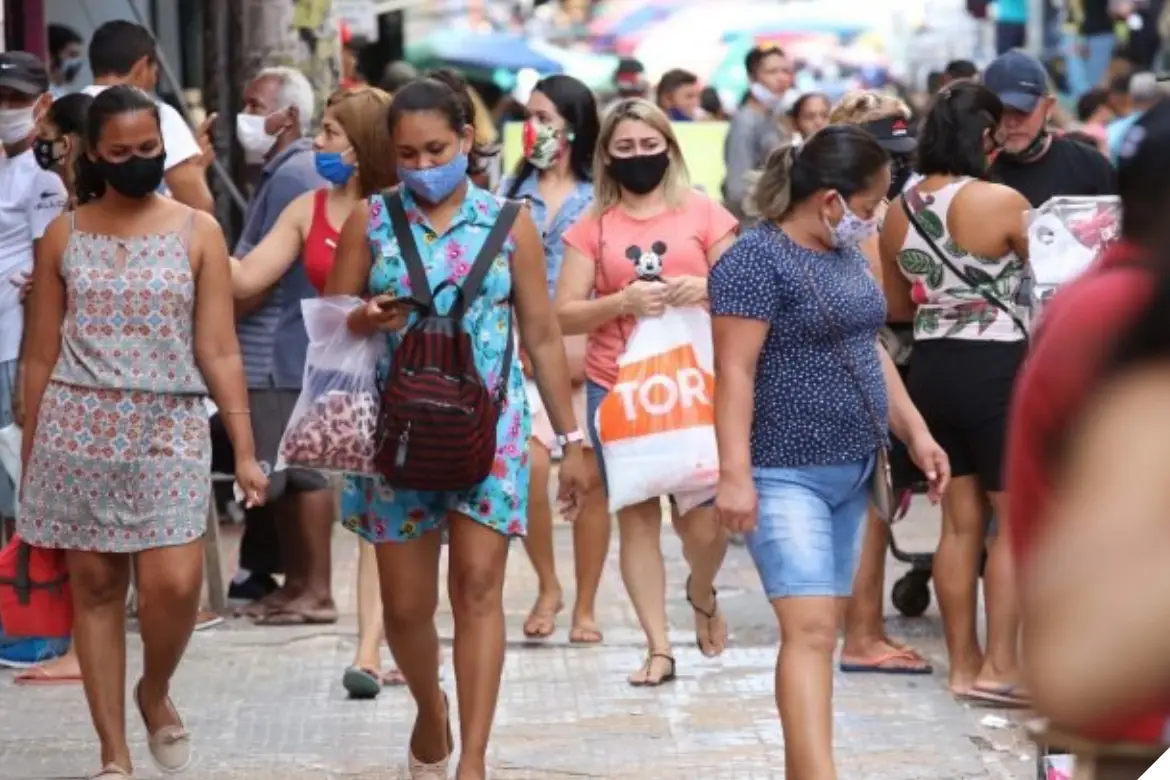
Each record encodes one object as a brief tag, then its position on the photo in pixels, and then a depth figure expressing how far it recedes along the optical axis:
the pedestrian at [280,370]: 18.69
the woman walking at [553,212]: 18.45
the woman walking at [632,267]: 16.73
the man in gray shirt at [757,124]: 31.64
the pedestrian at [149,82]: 18.23
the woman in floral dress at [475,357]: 12.93
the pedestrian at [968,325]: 15.85
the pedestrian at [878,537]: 17.27
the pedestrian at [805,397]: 11.88
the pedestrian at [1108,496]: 4.80
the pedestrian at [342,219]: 15.75
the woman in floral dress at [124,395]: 13.45
